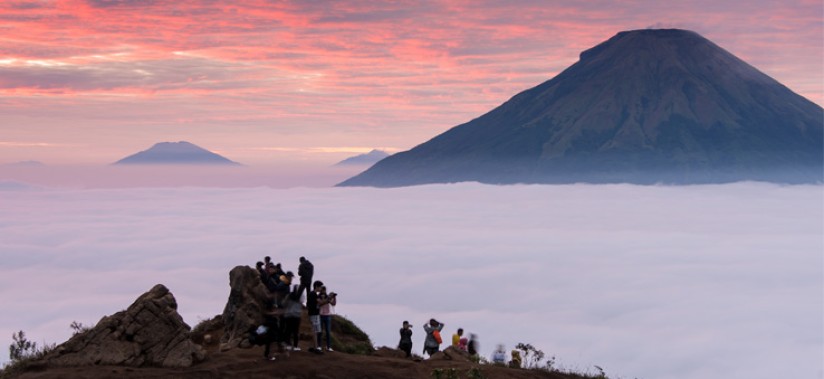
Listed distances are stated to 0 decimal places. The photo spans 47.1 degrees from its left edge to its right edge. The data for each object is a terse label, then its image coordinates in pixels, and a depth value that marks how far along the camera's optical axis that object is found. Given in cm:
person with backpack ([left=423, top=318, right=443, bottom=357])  3167
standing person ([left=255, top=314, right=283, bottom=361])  2708
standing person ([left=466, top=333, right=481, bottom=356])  3419
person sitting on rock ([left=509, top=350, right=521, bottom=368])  3243
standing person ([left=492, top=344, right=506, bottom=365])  3200
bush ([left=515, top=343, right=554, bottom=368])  3386
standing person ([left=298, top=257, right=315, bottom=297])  2861
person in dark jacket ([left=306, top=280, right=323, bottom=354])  2764
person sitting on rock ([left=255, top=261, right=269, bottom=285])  3148
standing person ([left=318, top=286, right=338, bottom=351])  2769
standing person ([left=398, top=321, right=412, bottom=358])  3083
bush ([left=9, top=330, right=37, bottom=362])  2838
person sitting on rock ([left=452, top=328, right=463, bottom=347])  3362
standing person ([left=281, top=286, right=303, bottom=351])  2706
